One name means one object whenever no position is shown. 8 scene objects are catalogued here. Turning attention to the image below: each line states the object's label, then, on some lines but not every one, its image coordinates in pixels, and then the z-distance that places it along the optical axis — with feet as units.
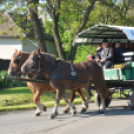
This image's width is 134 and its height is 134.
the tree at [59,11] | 81.82
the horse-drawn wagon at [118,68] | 57.41
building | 166.61
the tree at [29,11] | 84.84
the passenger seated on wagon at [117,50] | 63.57
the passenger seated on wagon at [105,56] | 59.62
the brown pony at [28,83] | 50.96
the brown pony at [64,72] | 49.37
